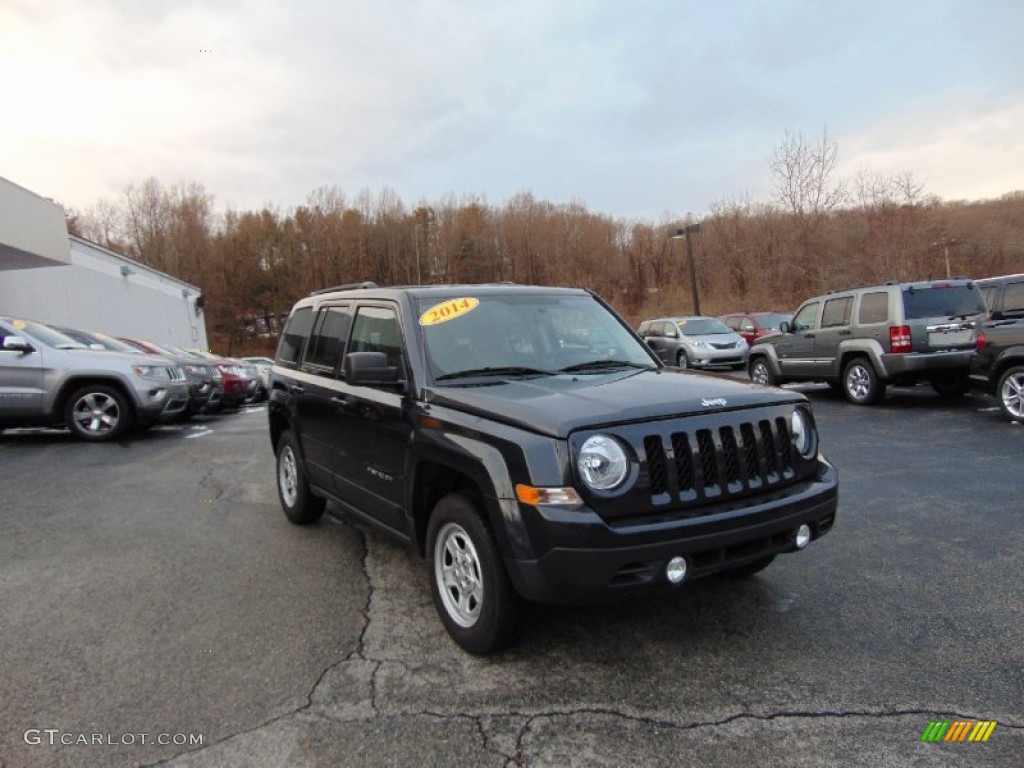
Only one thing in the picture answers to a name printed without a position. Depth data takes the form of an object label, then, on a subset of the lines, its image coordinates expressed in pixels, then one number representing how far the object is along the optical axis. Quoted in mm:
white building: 17953
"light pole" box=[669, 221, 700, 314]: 31531
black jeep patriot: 2785
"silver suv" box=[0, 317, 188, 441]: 9398
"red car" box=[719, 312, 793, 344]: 22547
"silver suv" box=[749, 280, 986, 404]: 9945
